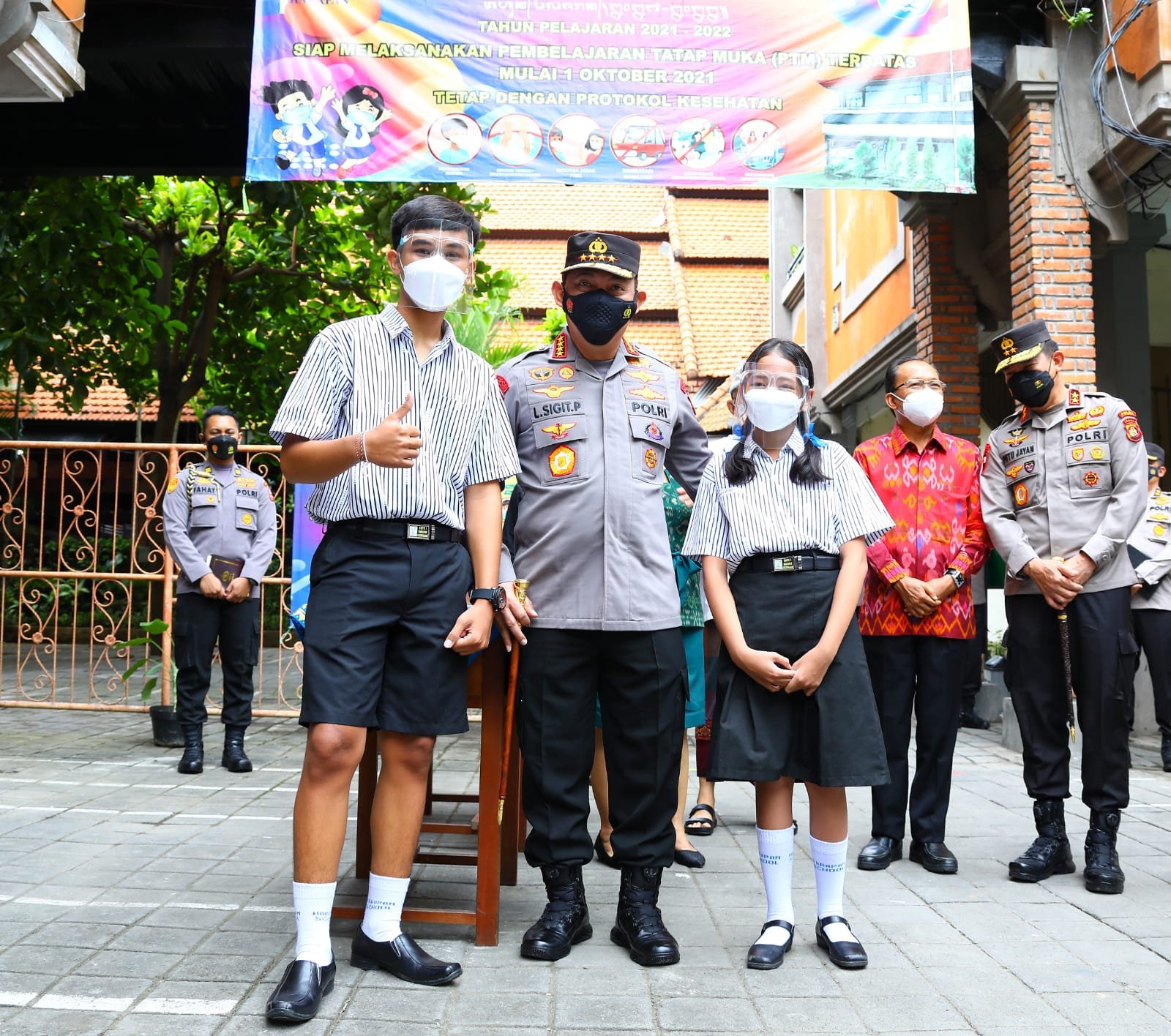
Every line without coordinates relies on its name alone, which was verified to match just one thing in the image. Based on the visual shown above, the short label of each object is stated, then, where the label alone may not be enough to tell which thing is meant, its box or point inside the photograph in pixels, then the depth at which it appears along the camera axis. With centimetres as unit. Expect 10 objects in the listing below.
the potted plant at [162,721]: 754
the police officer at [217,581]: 664
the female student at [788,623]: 345
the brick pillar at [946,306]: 984
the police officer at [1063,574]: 435
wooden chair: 345
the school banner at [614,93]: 689
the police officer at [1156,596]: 686
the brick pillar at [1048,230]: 756
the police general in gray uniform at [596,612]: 347
